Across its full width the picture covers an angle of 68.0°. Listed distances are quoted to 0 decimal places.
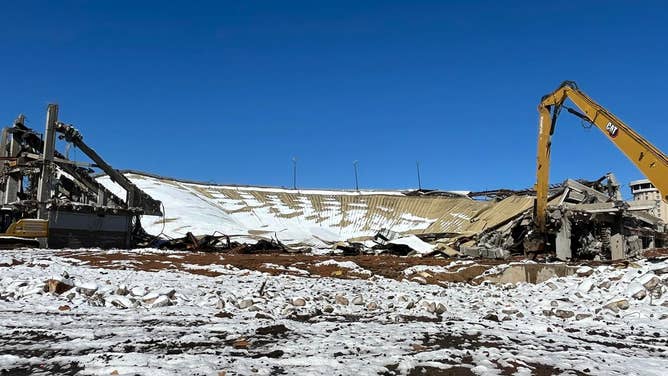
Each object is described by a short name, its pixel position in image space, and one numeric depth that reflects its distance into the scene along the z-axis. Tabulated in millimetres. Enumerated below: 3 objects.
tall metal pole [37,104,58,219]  26047
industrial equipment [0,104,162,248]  26062
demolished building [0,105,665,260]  23781
